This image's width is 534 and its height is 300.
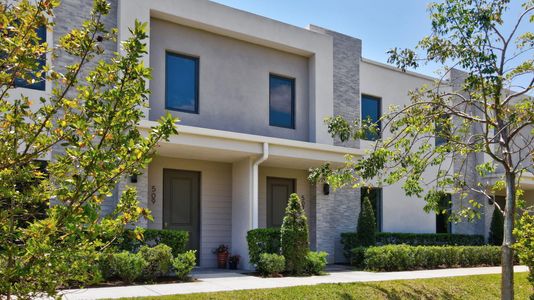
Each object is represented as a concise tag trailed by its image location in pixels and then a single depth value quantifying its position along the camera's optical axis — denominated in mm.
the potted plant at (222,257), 13696
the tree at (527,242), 10562
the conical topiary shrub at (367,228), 15156
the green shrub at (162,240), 11234
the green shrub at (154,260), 10492
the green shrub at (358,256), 14375
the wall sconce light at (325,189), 15625
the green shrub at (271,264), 11867
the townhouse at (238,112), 12750
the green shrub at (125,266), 9992
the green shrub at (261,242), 12422
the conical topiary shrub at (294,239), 12383
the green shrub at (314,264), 12562
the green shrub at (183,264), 10773
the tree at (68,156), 3047
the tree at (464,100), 8047
